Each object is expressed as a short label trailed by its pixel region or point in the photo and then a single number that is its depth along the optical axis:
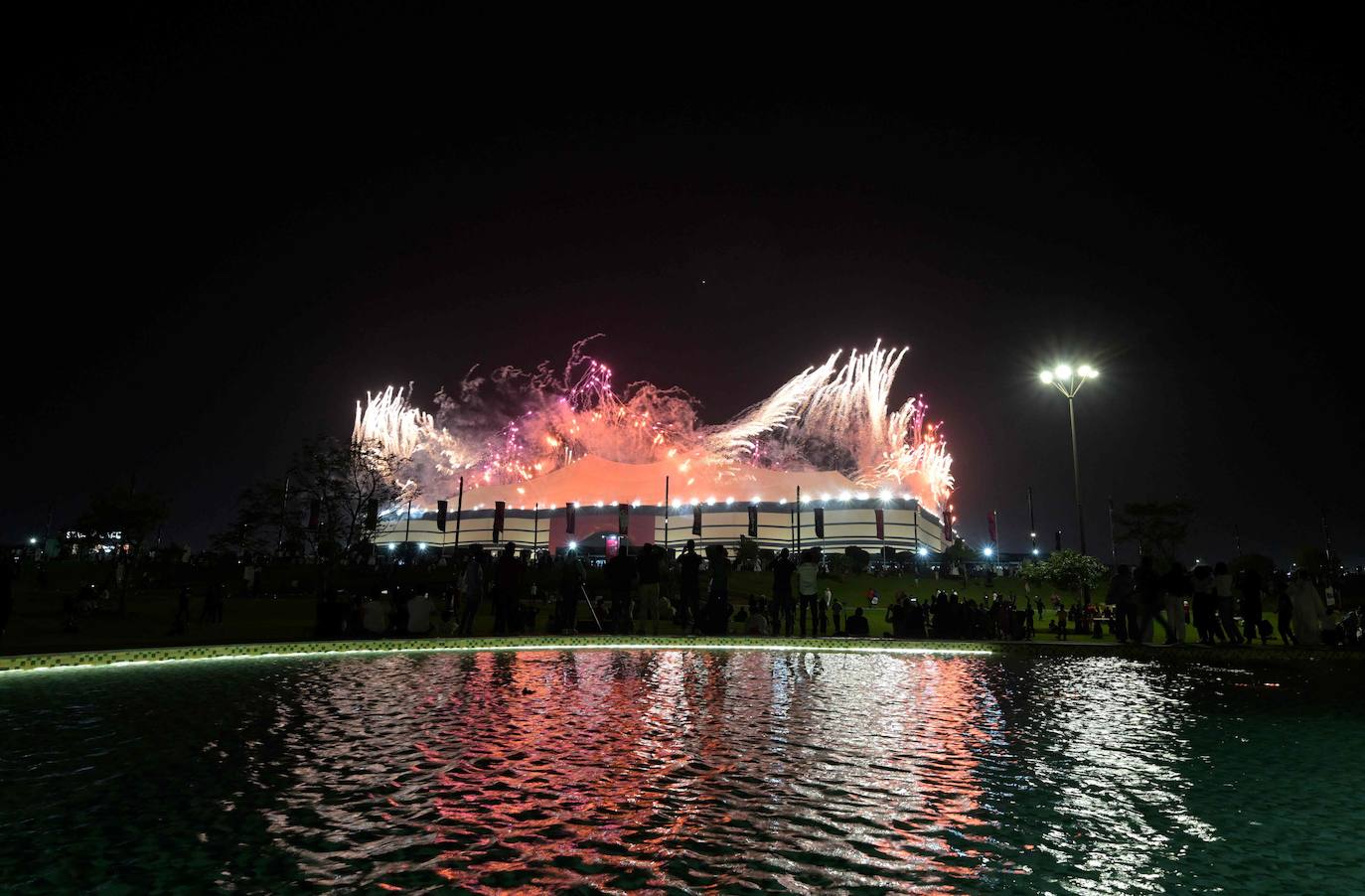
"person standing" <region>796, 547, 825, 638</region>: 19.83
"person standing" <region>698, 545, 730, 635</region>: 20.11
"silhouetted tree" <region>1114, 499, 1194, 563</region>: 65.25
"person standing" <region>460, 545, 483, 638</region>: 18.98
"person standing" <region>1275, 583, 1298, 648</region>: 17.95
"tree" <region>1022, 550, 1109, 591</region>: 33.25
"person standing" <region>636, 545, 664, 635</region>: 19.47
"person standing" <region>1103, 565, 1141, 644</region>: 18.50
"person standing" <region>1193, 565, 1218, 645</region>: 17.61
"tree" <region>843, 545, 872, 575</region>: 53.83
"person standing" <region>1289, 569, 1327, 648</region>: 17.19
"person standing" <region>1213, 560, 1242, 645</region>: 17.41
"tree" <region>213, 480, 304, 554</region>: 47.66
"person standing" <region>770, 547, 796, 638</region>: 19.55
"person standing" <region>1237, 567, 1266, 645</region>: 17.45
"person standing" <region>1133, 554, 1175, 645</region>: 17.08
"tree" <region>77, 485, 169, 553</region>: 36.69
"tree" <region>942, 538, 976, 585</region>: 64.64
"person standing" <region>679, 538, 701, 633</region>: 18.92
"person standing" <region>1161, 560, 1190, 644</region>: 16.98
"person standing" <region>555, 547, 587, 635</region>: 20.23
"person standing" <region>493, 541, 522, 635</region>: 19.06
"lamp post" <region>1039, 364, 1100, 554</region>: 29.47
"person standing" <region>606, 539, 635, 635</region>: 19.50
